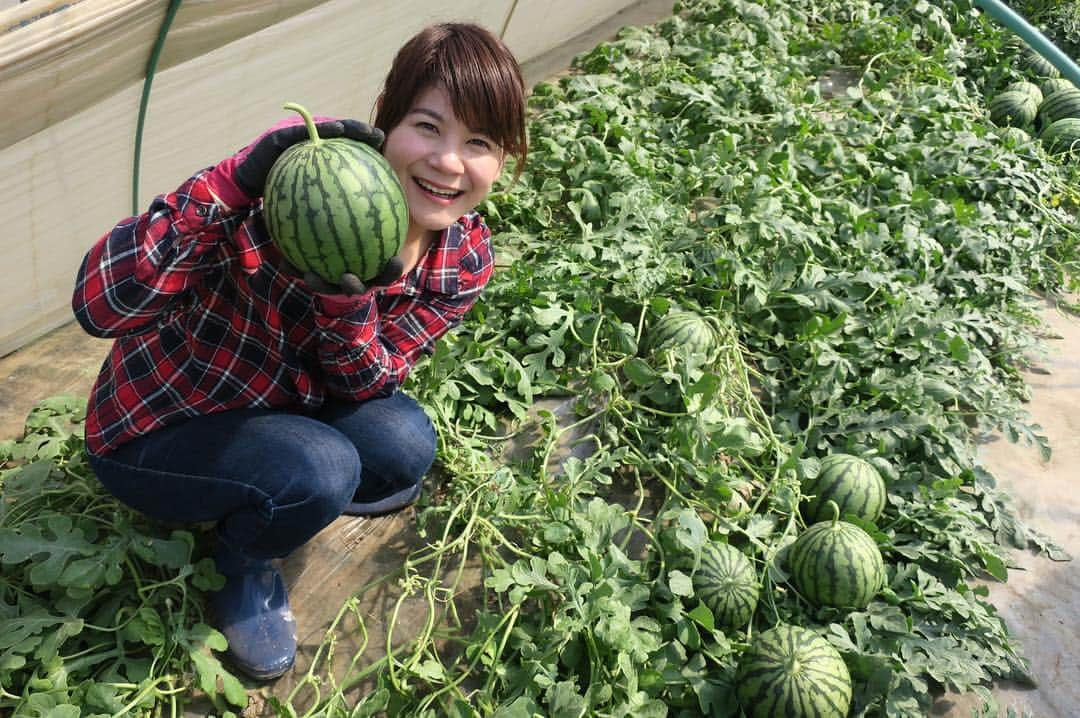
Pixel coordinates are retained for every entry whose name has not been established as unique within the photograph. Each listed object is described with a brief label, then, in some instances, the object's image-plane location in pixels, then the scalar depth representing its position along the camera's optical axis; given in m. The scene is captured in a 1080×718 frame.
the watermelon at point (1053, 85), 5.60
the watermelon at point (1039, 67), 5.75
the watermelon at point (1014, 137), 4.76
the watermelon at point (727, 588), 2.60
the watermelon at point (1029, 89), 5.45
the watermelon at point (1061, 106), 5.33
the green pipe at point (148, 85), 2.72
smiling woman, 2.27
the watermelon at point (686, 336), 3.28
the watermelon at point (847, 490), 2.92
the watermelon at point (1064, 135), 5.17
